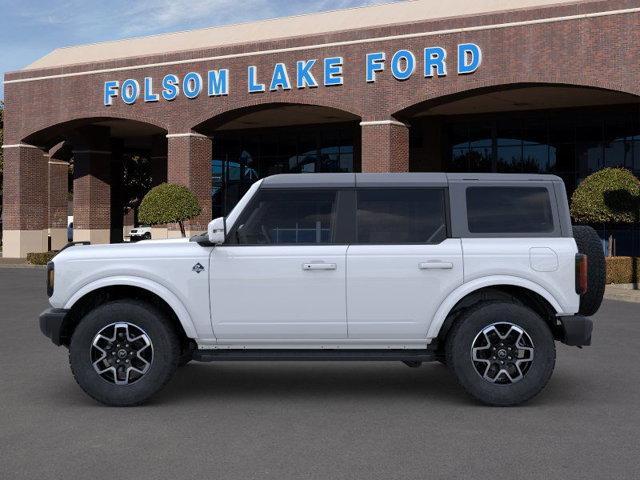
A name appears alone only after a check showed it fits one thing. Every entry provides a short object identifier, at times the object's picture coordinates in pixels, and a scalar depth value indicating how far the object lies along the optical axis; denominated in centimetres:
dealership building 2781
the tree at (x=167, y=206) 3234
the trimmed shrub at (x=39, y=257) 3406
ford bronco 725
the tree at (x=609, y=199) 2361
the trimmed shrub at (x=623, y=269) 2231
